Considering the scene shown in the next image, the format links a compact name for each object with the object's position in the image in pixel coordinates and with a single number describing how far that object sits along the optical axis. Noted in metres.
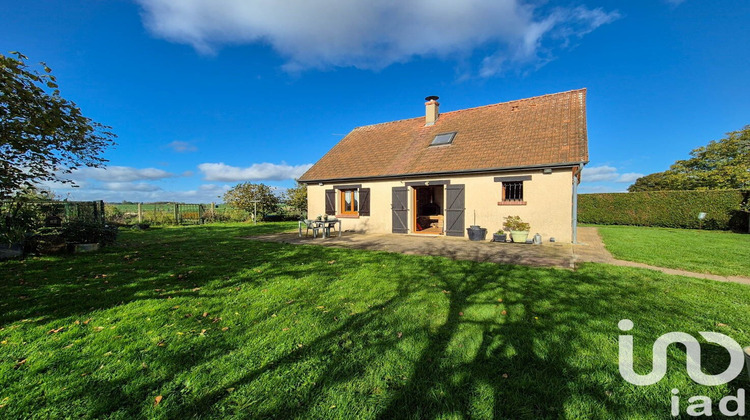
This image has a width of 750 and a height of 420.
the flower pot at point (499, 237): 8.41
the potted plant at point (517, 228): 8.23
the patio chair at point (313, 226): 9.80
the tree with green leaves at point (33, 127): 3.42
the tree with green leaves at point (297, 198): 18.36
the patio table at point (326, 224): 9.77
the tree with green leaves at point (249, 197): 17.42
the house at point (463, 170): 8.43
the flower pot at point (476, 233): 8.77
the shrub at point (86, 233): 6.79
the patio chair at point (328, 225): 9.94
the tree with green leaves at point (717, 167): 18.84
